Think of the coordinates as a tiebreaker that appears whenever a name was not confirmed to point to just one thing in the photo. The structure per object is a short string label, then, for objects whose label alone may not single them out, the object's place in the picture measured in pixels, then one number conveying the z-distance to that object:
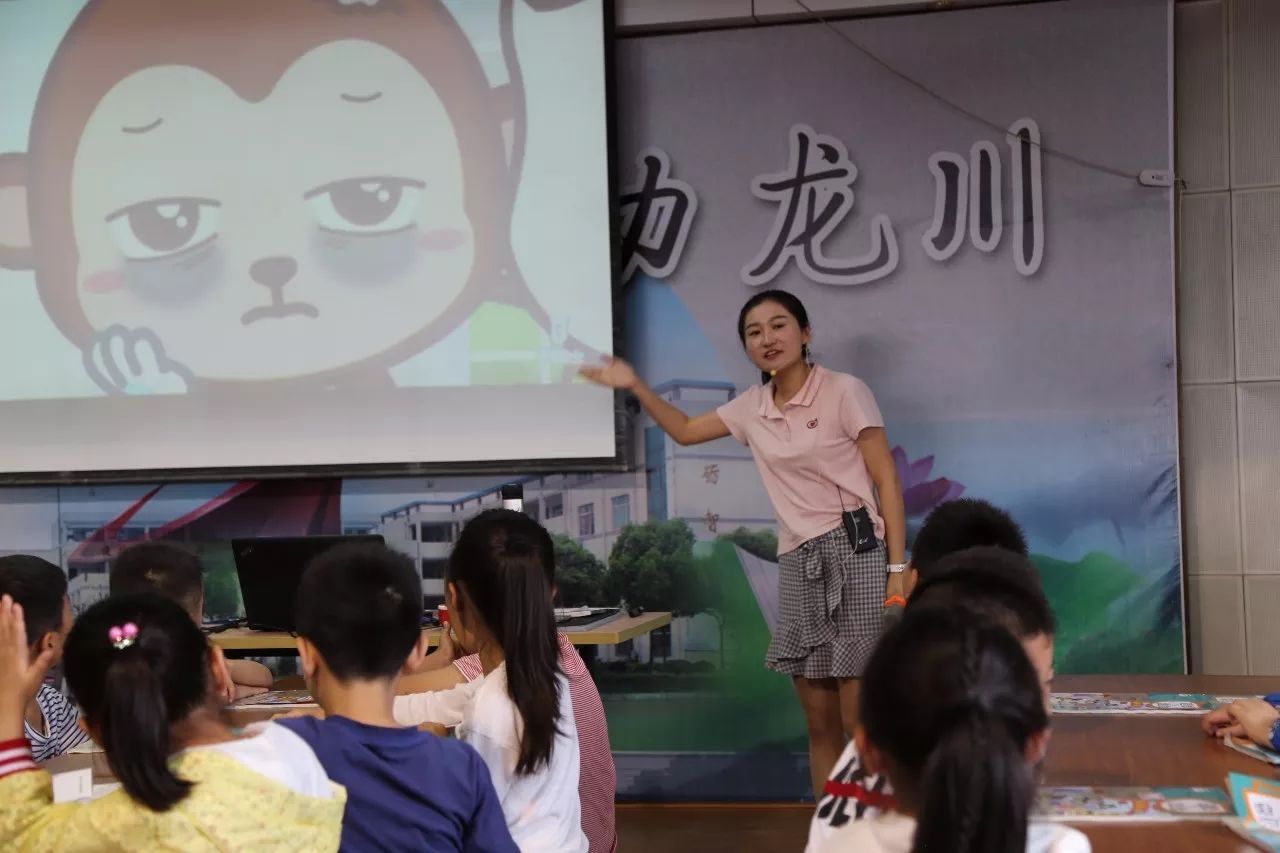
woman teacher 3.10
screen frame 3.74
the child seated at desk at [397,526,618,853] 1.96
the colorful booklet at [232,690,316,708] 2.25
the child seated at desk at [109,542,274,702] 2.37
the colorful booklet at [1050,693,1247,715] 2.03
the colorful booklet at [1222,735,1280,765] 1.68
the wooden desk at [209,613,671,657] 3.04
